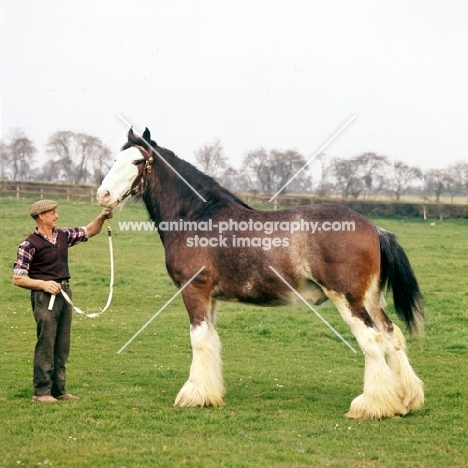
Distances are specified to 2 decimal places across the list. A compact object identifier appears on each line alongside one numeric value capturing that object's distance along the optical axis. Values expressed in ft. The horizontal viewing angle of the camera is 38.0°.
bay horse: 23.71
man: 24.63
